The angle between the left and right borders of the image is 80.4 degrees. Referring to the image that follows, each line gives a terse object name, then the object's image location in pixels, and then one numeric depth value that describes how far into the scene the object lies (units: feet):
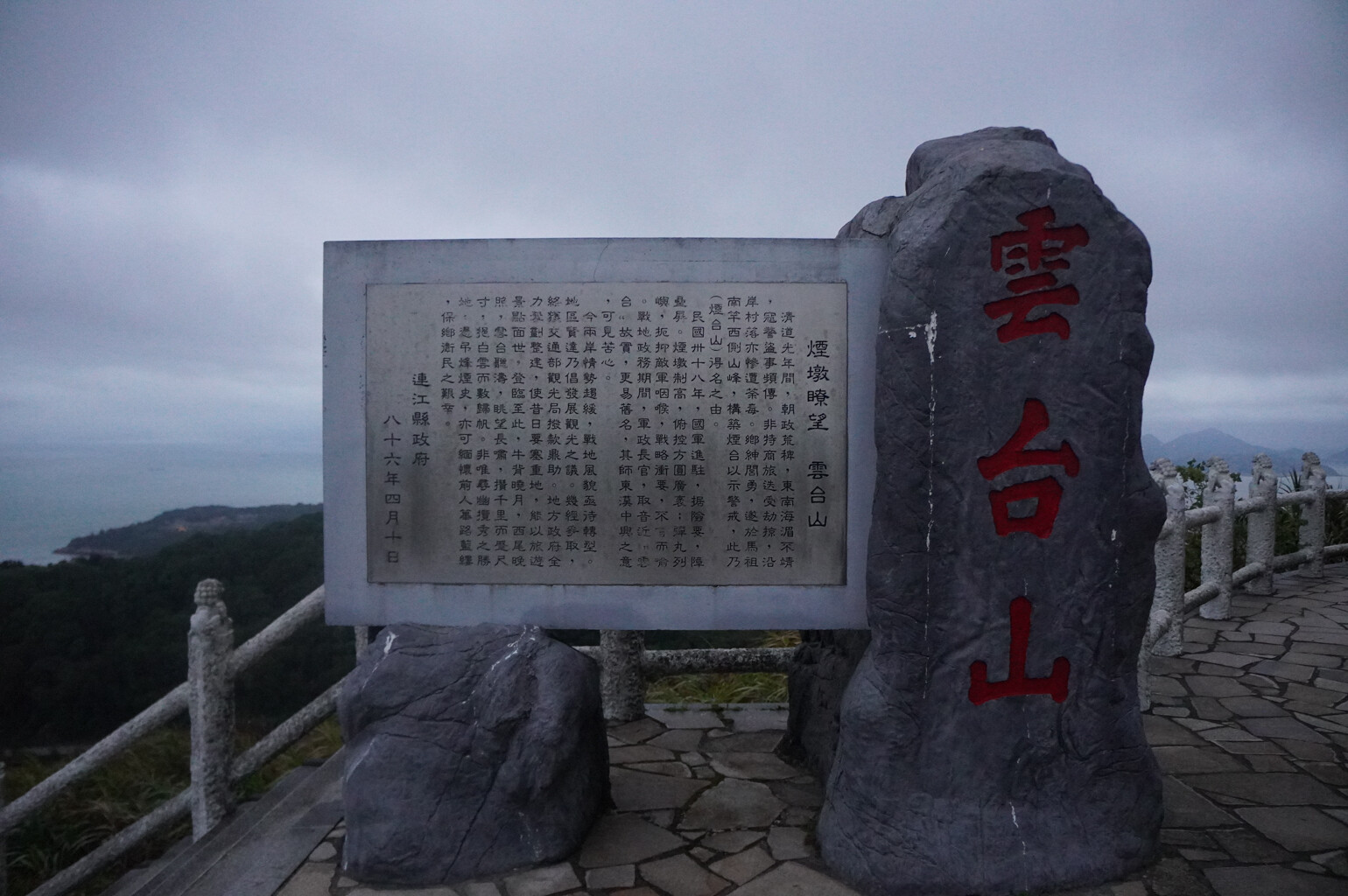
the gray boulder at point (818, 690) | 14.21
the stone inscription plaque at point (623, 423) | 12.60
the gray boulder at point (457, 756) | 11.81
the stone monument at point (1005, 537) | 11.08
